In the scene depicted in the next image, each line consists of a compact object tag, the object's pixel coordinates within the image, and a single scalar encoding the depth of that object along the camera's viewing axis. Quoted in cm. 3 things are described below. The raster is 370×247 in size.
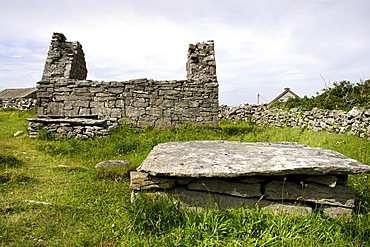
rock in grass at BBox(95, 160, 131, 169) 595
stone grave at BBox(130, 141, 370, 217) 314
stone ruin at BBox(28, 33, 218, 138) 1106
